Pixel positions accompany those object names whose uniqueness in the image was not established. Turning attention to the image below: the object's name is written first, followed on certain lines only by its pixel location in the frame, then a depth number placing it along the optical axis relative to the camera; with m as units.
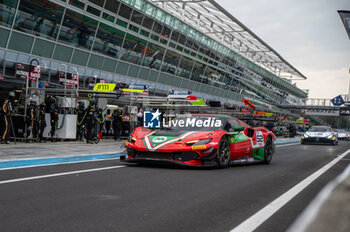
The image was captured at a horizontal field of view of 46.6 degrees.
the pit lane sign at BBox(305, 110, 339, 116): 82.16
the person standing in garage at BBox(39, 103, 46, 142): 15.77
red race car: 8.73
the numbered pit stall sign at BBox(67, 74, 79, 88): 21.49
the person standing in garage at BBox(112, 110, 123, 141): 19.86
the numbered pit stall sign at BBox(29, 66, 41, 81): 17.73
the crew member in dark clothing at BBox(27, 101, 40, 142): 15.35
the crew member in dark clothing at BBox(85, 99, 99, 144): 16.20
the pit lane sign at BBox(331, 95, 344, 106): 67.62
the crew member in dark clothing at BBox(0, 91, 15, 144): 13.98
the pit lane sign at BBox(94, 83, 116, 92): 15.42
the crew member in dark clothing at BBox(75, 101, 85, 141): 17.12
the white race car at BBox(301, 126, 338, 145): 25.72
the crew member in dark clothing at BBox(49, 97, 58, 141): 16.12
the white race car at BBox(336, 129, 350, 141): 41.31
